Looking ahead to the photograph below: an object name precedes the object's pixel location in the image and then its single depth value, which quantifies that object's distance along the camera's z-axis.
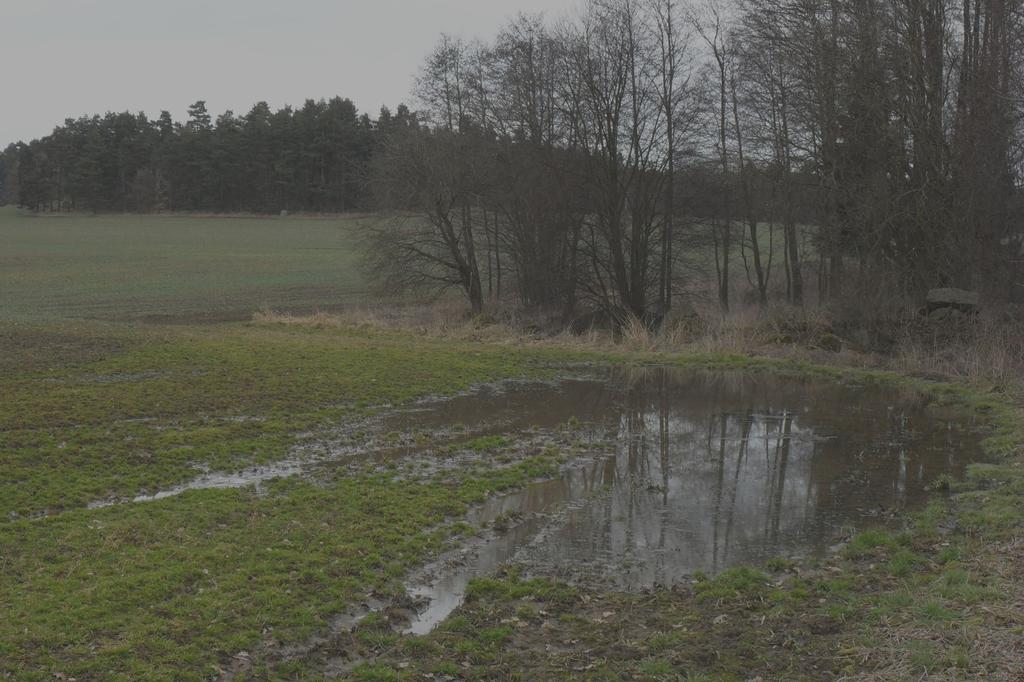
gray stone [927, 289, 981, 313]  22.11
